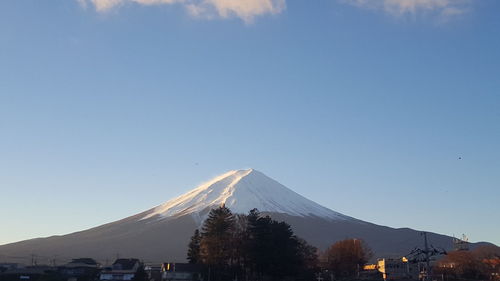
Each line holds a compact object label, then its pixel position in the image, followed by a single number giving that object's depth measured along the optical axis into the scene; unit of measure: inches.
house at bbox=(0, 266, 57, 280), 3013.8
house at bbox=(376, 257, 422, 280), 3649.1
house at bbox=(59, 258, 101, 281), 3152.1
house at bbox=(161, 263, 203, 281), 2878.9
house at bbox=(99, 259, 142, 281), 3016.2
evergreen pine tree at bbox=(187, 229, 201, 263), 3014.3
